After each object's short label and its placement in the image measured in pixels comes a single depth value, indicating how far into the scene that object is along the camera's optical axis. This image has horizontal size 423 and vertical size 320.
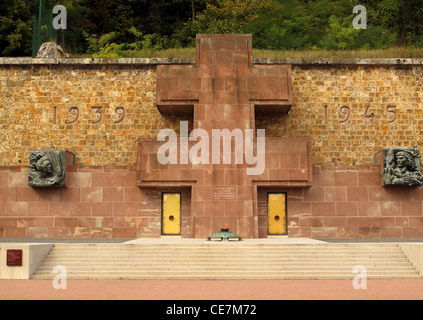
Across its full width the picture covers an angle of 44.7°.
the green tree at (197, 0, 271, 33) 35.69
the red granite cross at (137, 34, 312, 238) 19.62
